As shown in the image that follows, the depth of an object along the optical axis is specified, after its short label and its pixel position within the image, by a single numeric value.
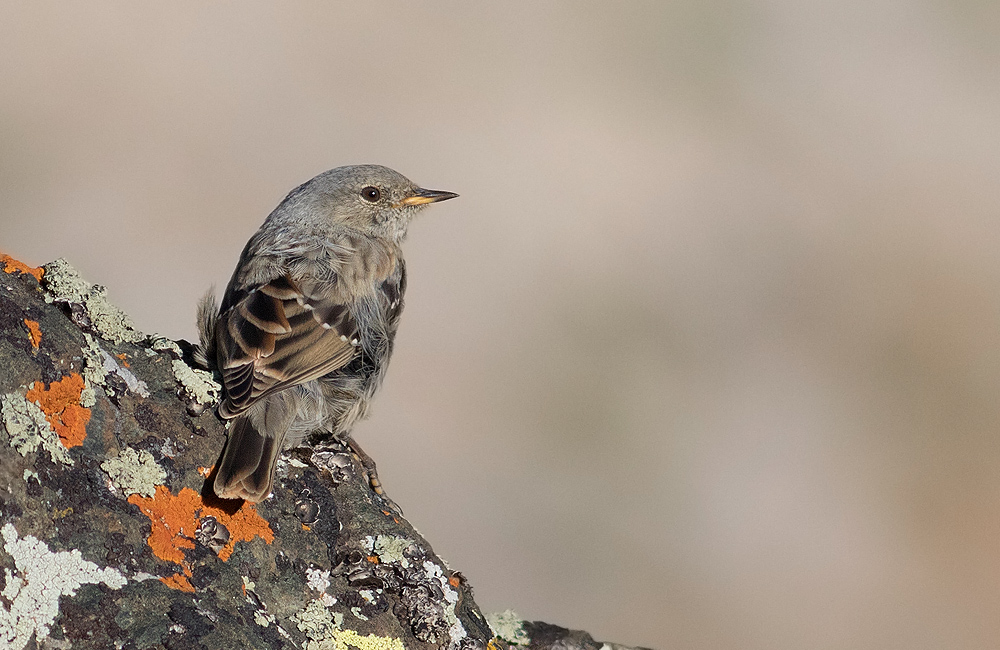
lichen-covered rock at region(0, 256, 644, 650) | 5.97
